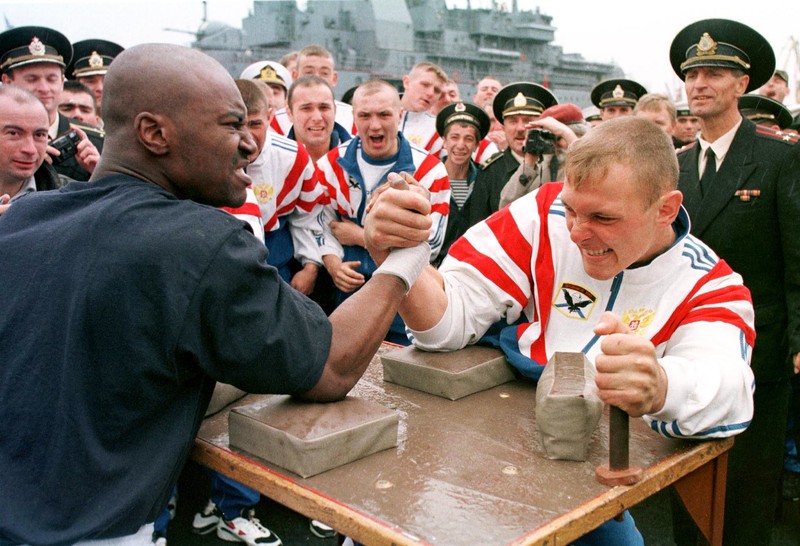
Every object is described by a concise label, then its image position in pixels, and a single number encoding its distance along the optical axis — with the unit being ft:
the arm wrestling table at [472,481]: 4.37
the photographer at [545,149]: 14.21
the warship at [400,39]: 85.25
